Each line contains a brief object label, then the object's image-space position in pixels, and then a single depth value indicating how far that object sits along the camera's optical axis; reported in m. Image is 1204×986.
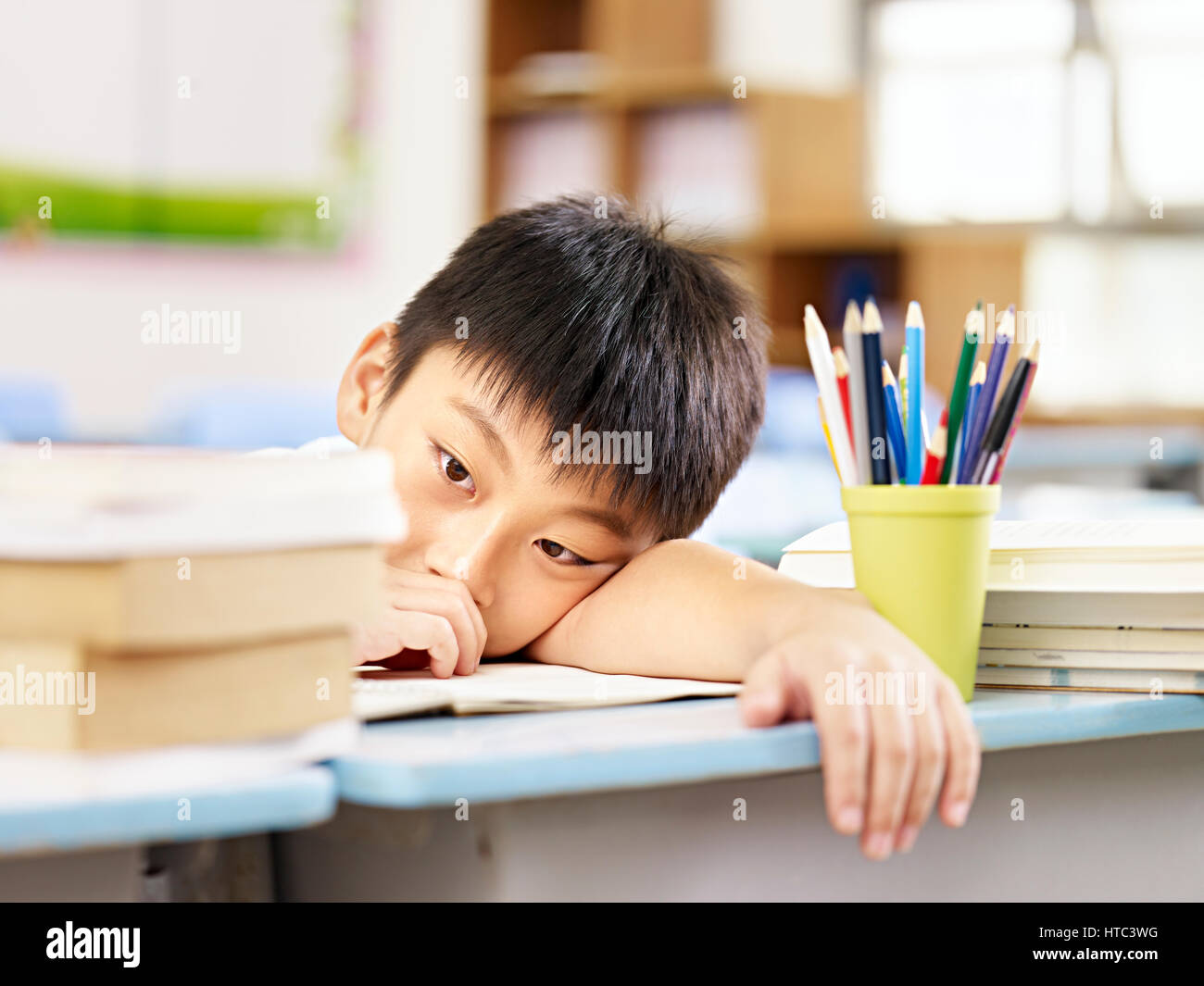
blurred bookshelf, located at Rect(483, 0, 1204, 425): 4.68
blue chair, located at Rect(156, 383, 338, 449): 3.03
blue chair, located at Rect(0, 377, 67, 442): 3.16
